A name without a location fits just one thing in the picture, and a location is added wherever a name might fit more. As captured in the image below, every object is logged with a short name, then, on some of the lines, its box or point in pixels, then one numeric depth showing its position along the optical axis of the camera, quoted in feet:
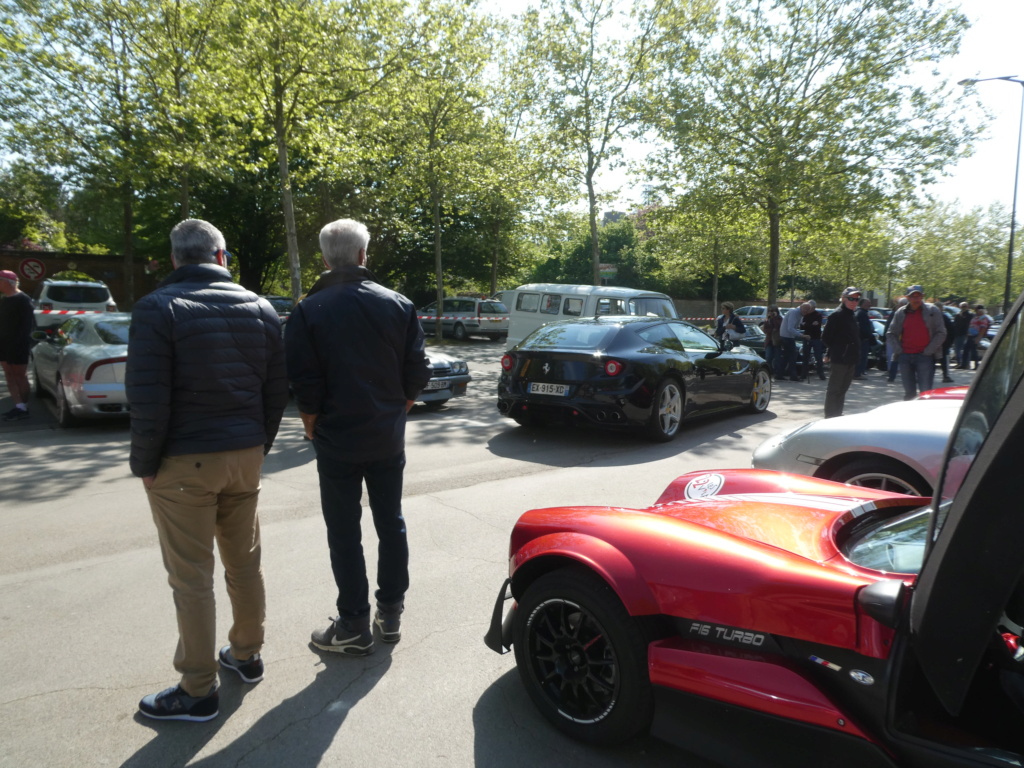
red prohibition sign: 78.09
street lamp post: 61.26
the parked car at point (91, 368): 27.25
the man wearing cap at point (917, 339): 31.19
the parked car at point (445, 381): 33.96
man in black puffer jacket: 8.36
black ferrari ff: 25.71
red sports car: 4.98
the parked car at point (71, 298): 62.69
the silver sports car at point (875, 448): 14.39
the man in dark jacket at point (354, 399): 10.05
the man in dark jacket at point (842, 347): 29.48
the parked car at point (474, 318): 90.68
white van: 50.11
